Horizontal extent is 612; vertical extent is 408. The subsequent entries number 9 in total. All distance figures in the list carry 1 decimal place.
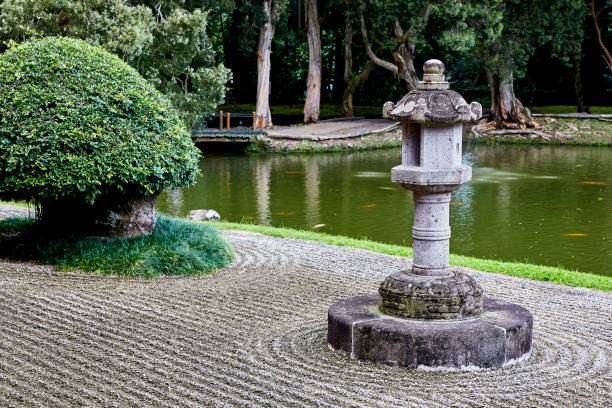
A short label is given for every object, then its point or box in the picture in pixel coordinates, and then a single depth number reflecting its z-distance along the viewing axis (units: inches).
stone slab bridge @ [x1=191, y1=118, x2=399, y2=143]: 1123.3
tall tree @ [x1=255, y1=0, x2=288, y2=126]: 1208.2
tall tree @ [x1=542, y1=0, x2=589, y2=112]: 1204.3
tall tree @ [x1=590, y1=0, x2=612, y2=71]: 1273.4
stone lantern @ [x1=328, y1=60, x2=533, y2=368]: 221.1
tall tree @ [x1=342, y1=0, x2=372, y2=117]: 1366.9
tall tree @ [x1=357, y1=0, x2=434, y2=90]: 1085.1
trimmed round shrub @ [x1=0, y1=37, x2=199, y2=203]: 328.8
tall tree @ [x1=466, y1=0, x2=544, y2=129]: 1185.4
